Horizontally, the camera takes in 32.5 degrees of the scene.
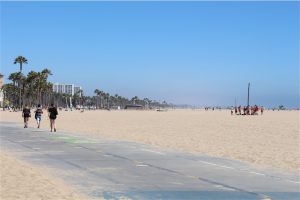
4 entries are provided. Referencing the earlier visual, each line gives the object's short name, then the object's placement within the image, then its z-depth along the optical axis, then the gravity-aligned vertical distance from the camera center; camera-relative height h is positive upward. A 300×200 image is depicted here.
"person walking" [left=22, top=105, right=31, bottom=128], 36.16 -0.22
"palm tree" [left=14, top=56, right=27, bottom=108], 138.04 +13.73
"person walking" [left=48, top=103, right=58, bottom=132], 31.56 -0.11
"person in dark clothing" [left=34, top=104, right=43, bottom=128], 35.63 -0.14
